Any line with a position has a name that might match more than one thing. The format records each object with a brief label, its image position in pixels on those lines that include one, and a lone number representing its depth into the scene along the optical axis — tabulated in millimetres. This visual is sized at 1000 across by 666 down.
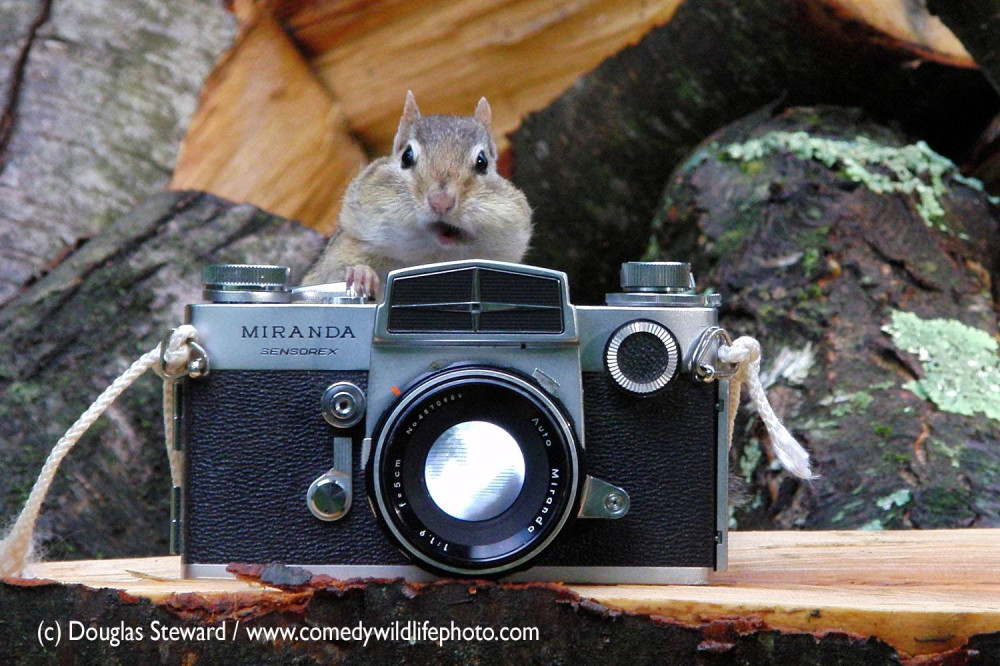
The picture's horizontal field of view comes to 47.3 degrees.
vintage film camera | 1301
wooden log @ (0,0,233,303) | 2551
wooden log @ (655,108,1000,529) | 1969
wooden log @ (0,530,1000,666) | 1172
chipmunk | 1759
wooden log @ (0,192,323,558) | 2195
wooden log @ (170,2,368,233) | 2646
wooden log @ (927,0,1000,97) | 2297
